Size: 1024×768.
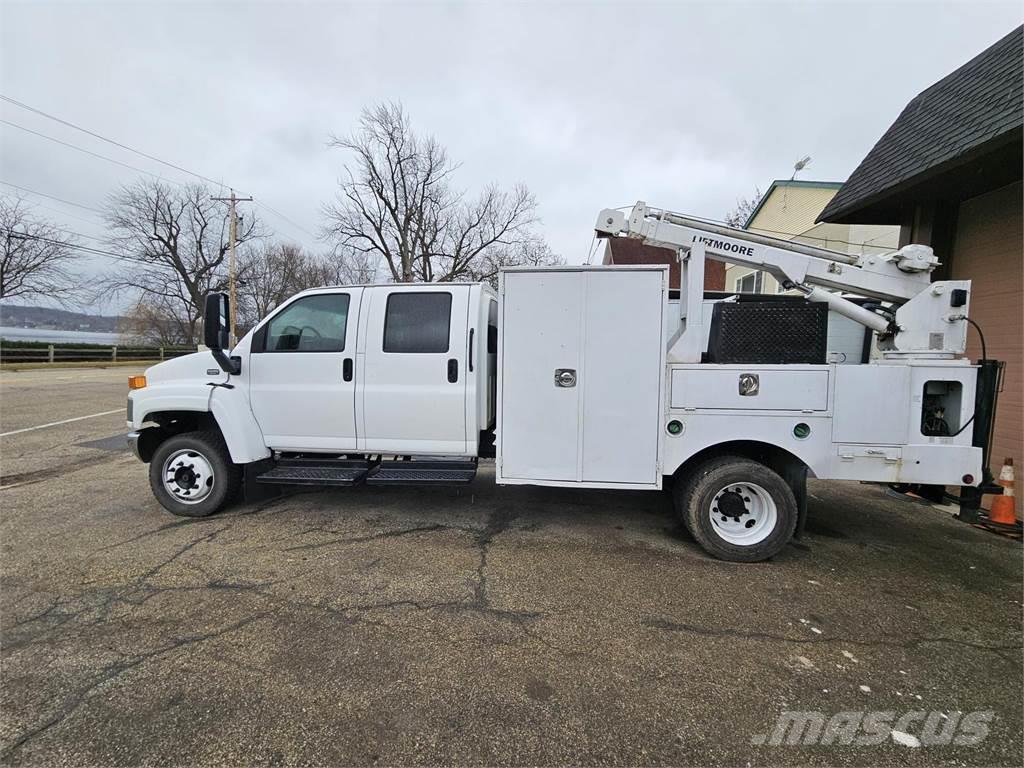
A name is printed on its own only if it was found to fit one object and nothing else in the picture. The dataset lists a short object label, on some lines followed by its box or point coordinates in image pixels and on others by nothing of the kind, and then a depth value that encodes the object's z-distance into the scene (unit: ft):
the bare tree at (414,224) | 113.91
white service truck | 11.97
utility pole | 98.27
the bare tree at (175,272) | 137.80
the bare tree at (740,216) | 92.58
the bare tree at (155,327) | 144.97
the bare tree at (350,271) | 134.62
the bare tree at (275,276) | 153.79
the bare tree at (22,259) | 104.32
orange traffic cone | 15.58
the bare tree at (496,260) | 111.65
